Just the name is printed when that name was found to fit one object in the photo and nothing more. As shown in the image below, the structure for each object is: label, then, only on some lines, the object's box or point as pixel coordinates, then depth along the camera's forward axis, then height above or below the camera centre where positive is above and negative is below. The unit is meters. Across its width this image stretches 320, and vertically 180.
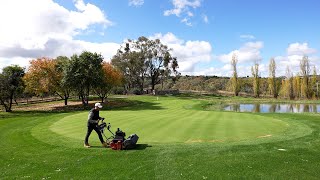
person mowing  10.99 -1.52
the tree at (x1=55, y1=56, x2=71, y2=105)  36.85 +2.47
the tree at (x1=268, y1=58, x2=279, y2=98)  67.38 +2.40
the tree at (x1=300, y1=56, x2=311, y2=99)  62.66 +2.59
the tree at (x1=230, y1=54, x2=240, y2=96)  72.00 +1.81
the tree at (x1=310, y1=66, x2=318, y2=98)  62.03 -0.02
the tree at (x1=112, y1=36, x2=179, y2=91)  67.57 +9.16
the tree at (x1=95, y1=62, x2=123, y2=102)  44.31 +2.49
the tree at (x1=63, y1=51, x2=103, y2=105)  36.46 +3.31
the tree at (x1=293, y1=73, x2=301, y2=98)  64.51 +0.36
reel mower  10.33 -2.38
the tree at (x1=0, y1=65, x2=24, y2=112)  33.18 +1.58
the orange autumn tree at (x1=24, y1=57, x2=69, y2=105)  37.53 +2.66
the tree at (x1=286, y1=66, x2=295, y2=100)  64.17 -0.16
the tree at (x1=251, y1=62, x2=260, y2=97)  68.89 +2.54
